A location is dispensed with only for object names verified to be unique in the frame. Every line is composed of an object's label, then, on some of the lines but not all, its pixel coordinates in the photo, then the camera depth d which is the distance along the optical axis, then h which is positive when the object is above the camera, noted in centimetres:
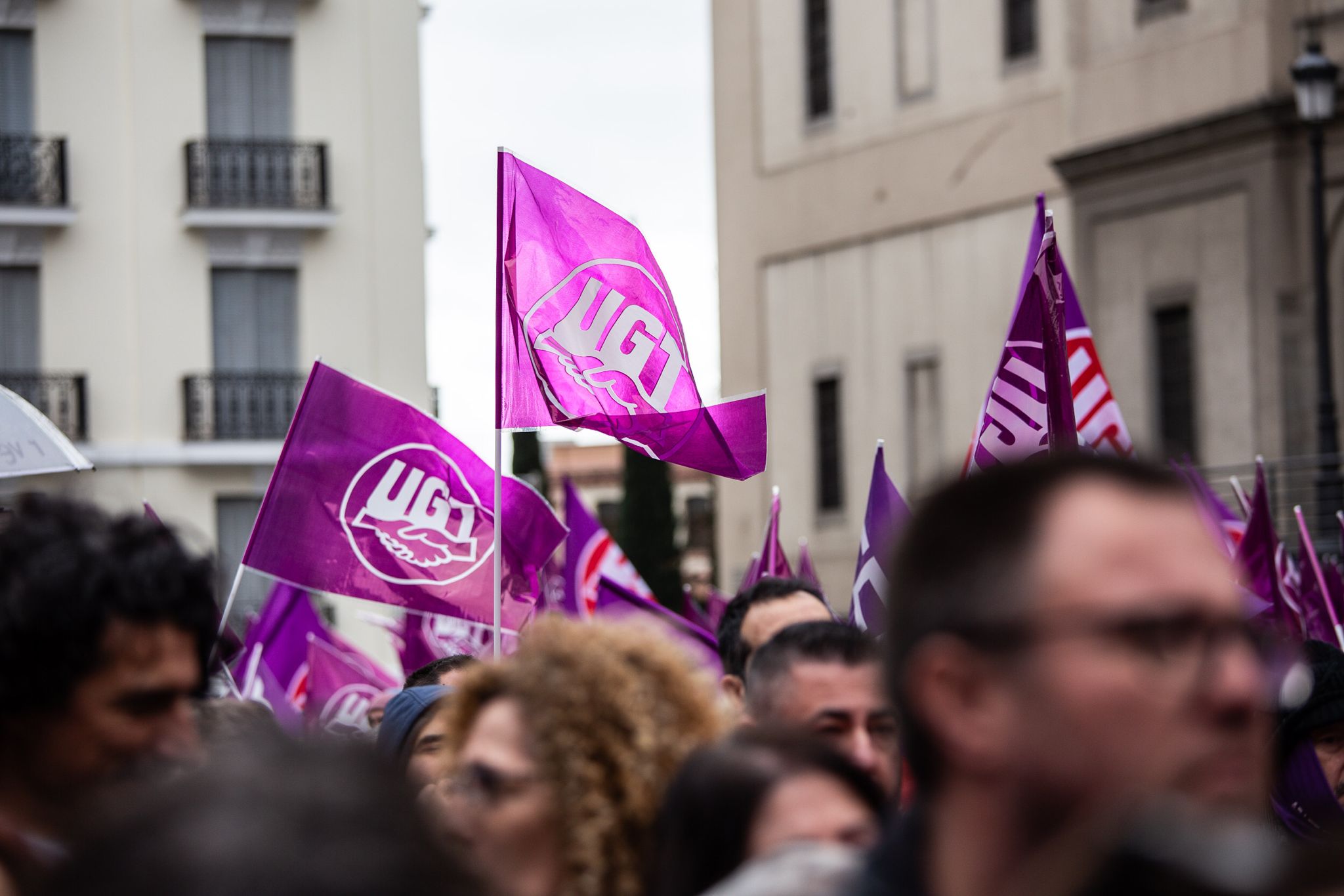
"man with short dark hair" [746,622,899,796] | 832 -43
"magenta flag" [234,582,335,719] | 2489 -84
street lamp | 3316 +183
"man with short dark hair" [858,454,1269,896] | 348 -17
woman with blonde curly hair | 483 -32
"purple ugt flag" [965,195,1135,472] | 1352 +30
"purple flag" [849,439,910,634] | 1534 -26
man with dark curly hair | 519 -20
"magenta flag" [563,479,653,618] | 2567 -45
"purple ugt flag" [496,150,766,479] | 1392 +53
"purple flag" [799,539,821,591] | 3073 -65
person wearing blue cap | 1041 -63
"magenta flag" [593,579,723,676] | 1866 -58
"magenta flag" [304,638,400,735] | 2506 -119
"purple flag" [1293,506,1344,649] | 1969 -69
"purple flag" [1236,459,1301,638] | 1834 -39
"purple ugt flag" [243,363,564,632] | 1465 -5
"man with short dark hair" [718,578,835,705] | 1204 -39
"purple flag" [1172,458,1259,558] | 1926 -28
